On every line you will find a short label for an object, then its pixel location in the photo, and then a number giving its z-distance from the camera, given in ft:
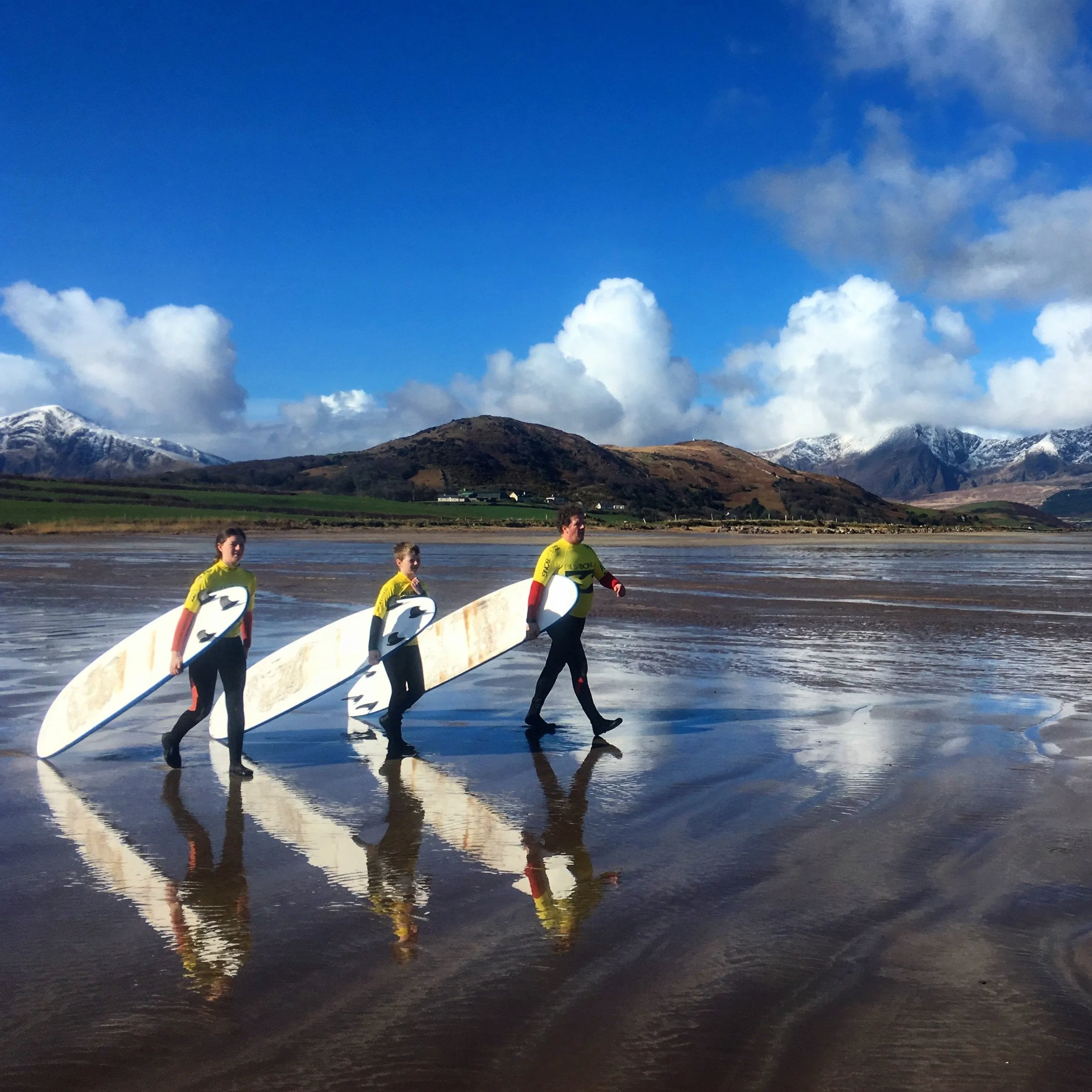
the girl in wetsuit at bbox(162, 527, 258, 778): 25.64
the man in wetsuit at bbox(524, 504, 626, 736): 30.37
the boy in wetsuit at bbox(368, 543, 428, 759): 28.37
